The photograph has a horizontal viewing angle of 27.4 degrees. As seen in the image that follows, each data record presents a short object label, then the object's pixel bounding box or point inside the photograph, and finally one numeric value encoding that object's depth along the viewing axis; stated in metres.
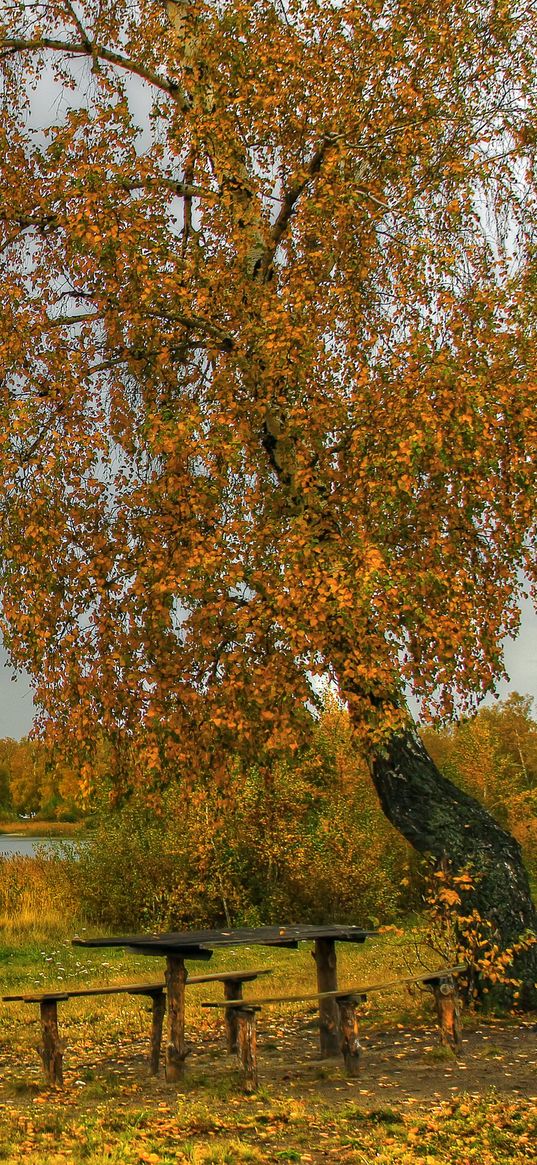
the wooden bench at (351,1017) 8.37
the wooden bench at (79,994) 8.57
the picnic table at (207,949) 8.66
